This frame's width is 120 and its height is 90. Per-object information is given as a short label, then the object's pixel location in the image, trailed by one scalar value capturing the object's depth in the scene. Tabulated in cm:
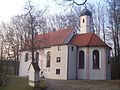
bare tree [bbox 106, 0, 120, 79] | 1626
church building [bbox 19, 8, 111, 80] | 1779
